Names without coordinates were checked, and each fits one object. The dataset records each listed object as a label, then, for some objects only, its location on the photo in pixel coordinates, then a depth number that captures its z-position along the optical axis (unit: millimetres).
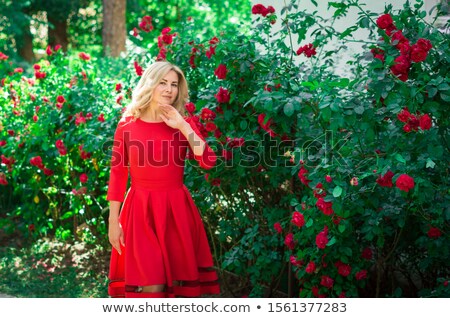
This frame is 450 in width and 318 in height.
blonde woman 3400
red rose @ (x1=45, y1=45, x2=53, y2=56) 5718
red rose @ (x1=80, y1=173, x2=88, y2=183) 5059
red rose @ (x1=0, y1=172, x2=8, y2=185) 5684
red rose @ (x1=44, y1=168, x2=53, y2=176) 5422
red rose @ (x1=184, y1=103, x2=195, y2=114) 3930
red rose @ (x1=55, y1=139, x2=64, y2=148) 5082
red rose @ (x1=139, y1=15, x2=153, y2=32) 4899
